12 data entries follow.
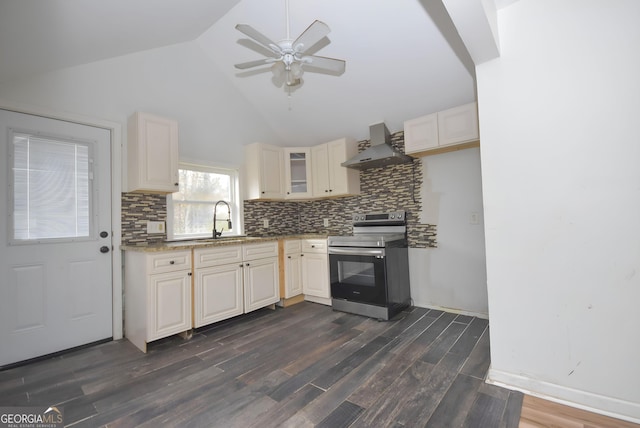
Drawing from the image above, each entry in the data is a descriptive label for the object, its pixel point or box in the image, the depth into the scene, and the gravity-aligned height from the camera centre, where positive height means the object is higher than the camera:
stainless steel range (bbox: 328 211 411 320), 3.04 -0.61
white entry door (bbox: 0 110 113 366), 2.19 -0.06
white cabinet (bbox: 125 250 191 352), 2.39 -0.62
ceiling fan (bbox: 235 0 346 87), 1.78 +1.20
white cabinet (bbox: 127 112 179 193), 2.67 +0.71
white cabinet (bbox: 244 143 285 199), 3.76 +0.70
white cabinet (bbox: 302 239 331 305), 3.50 -0.64
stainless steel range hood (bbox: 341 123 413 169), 3.24 +0.76
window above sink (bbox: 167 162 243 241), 3.23 +0.27
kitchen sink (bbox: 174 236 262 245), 3.03 -0.18
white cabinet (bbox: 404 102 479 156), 2.82 +0.92
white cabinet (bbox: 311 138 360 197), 3.75 +0.68
